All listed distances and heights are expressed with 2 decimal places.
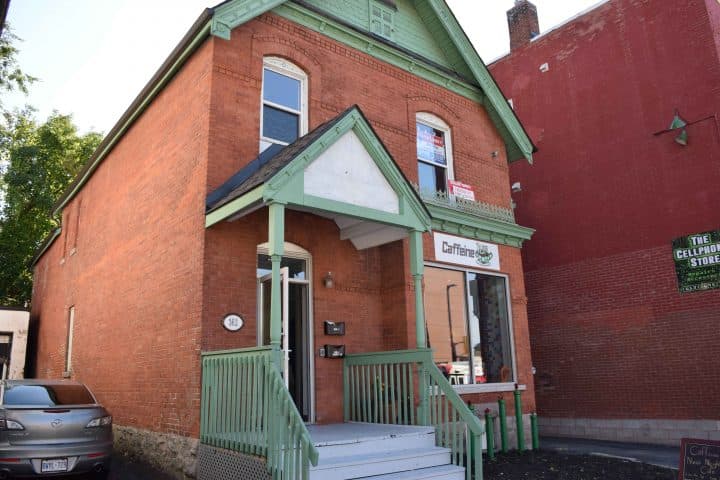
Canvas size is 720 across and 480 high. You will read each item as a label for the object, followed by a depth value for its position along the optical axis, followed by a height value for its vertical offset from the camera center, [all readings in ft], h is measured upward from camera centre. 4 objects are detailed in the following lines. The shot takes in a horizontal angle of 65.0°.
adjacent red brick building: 42.19 +11.18
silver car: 24.44 -2.45
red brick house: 24.31 +6.82
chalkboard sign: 21.35 -3.82
